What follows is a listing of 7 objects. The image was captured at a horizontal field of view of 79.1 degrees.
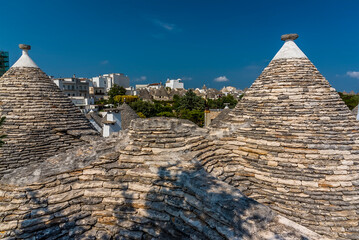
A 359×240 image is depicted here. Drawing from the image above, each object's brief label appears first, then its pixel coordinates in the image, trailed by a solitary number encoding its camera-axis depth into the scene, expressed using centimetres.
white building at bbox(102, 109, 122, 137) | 1338
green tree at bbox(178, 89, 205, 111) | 4529
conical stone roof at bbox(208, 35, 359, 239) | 461
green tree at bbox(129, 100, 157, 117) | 3884
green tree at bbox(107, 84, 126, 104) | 6331
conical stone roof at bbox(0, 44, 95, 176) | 664
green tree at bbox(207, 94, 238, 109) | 5647
